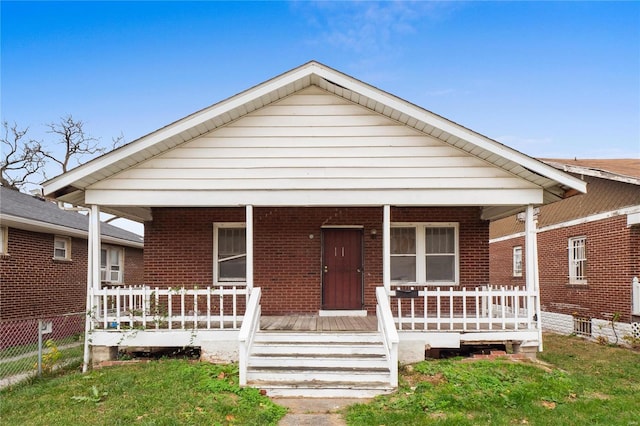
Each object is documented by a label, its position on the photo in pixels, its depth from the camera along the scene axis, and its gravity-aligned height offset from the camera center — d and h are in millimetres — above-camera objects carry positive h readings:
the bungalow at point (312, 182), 8789 +1237
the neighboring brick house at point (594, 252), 12727 -152
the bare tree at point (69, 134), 33750 +7933
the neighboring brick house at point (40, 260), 12953 -378
